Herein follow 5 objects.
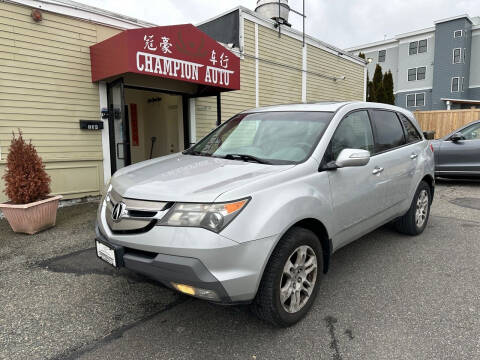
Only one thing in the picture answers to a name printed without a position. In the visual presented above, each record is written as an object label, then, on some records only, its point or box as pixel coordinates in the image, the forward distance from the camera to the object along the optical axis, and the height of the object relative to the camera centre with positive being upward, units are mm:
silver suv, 2094 -471
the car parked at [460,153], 7957 -425
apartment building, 27688 +6045
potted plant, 4566 -677
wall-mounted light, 5717 +2027
